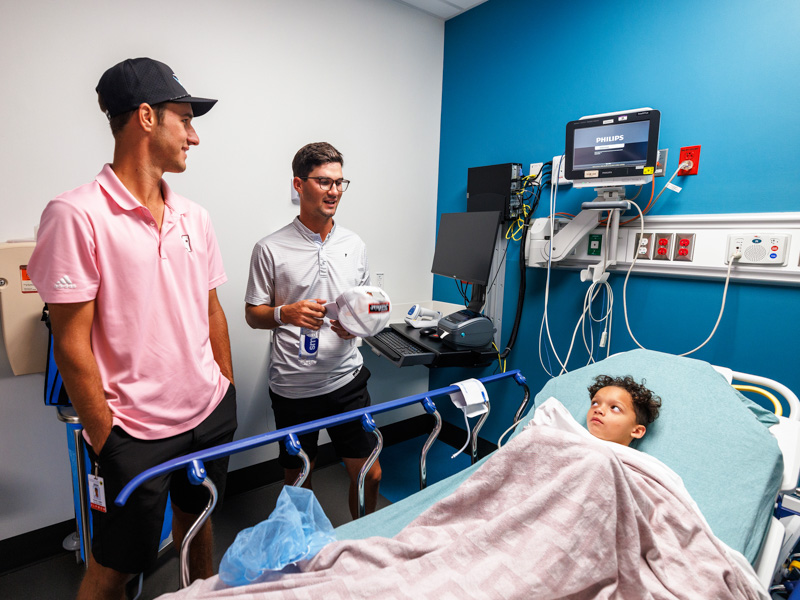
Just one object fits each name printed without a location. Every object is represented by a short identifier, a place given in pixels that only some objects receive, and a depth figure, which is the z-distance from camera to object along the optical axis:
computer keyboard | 2.23
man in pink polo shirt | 1.17
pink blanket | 0.95
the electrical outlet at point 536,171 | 2.52
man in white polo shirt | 1.86
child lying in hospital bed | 1.55
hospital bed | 1.24
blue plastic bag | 1.00
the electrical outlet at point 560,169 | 2.38
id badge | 1.25
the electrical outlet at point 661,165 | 2.06
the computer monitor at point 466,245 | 2.36
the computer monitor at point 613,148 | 1.88
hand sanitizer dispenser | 1.70
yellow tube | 1.55
